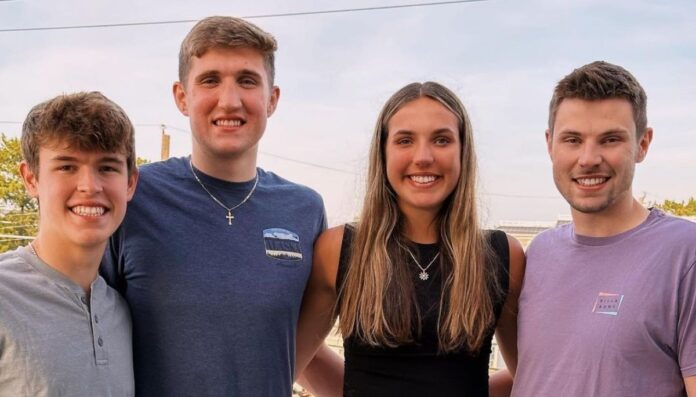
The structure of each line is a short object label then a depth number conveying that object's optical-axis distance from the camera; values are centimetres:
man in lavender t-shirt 198
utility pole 1919
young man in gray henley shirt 178
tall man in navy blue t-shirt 217
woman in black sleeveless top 239
